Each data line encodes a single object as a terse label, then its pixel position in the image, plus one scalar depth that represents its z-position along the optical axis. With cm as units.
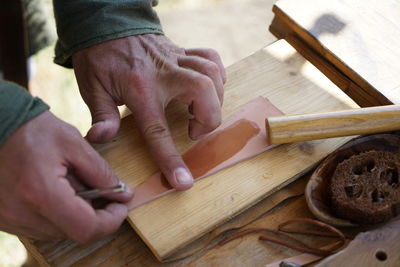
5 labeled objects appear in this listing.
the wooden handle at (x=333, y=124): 67
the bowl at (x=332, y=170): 65
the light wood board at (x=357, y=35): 73
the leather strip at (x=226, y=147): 67
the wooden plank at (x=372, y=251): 62
